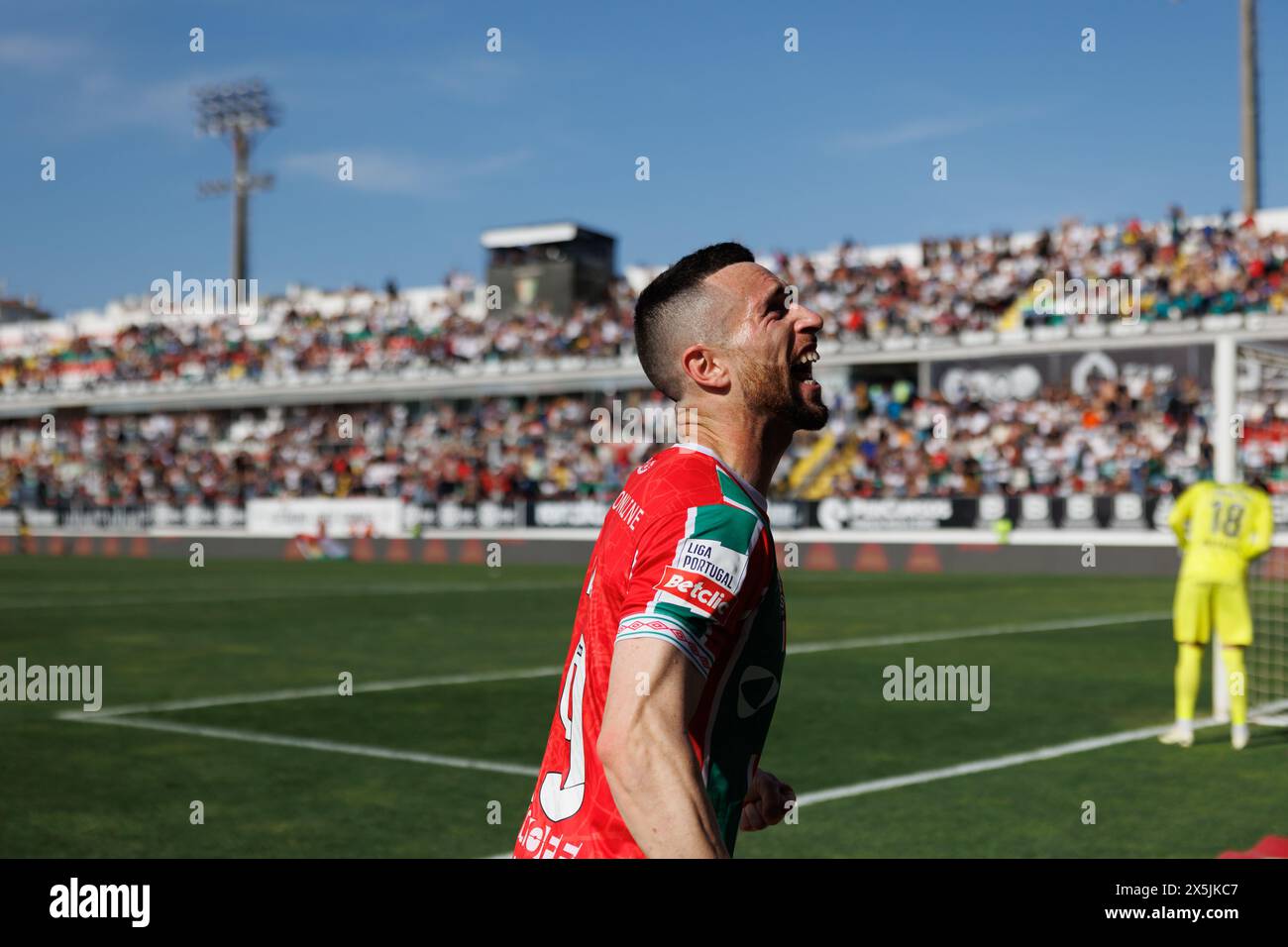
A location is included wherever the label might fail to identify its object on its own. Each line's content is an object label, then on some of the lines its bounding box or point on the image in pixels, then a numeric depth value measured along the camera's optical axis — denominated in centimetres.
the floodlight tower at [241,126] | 6938
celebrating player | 214
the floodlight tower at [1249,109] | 3938
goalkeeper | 966
